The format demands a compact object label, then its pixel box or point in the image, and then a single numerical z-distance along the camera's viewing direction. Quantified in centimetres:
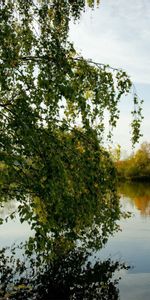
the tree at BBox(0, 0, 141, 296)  523
